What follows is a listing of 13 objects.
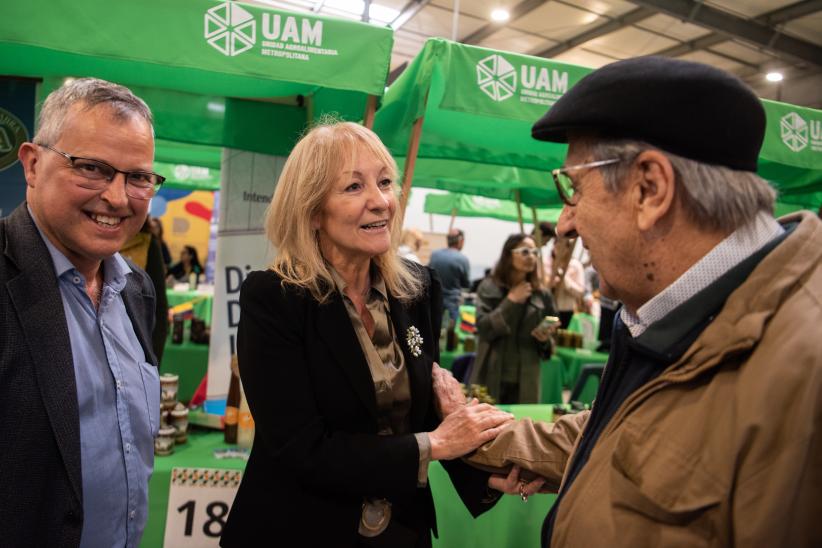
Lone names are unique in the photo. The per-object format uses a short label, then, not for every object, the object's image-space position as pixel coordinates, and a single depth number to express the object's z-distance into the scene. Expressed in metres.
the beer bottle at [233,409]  2.67
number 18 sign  2.24
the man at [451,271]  6.69
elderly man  0.76
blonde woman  1.40
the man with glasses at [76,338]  1.18
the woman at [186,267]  8.22
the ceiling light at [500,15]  8.48
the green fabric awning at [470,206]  9.10
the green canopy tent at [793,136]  3.25
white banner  3.21
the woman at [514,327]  4.24
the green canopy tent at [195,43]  2.06
